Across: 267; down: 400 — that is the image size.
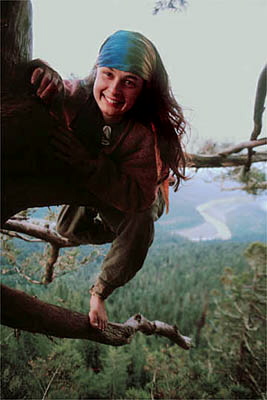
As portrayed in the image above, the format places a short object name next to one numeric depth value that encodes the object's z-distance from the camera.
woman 1.05
